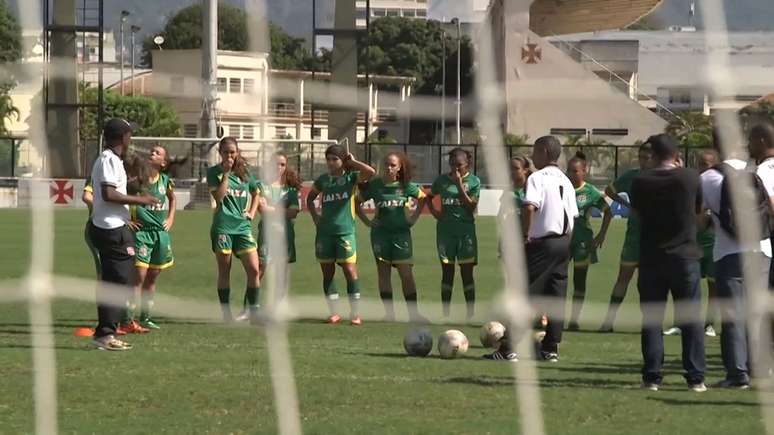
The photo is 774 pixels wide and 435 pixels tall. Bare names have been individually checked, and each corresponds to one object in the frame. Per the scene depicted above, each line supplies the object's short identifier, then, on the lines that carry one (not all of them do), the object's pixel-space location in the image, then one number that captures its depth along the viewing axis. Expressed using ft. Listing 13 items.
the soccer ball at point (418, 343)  62.59
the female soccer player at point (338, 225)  78.43
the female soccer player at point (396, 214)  77.87
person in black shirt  51.49
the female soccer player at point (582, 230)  76.48
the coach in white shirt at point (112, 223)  61.31
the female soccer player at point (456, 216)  78.02
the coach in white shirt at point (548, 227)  57.93
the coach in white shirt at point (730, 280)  52.39
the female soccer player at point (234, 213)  73.87
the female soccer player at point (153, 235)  73.25
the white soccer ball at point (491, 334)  64.85
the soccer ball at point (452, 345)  62.08
